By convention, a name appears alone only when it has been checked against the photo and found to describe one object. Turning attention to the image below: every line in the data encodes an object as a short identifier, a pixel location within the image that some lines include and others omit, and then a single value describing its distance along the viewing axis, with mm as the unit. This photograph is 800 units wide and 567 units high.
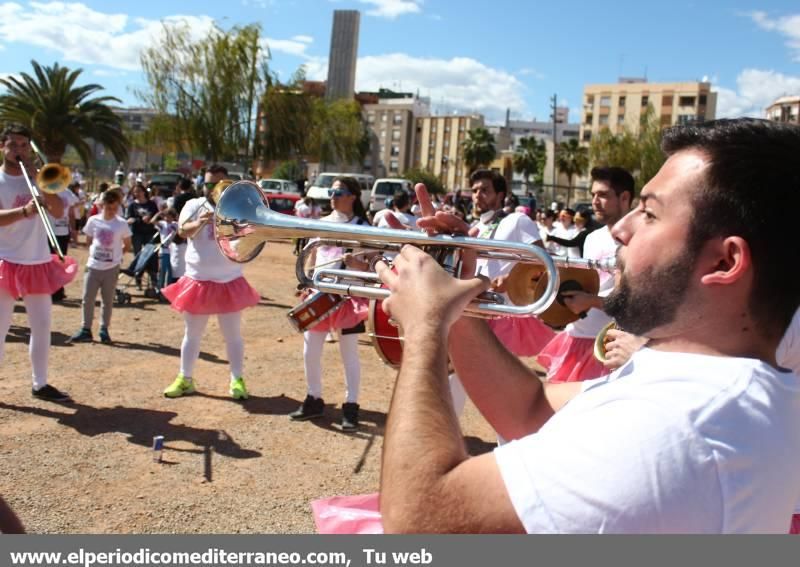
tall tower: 103500
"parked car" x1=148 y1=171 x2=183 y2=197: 27797
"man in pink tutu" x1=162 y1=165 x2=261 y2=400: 6023
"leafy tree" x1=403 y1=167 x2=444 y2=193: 62134
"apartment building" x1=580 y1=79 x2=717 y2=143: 89250
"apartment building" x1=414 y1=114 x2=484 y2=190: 109375
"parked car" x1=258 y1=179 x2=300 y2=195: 30647
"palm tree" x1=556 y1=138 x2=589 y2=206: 72431
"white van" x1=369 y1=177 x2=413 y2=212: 29322
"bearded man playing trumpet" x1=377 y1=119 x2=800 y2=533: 1113
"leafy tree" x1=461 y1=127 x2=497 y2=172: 80625
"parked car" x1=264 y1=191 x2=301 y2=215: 25906
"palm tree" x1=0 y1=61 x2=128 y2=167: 29797
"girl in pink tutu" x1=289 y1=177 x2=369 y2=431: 5609
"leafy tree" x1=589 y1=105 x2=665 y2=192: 47794
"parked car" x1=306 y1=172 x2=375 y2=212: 26850
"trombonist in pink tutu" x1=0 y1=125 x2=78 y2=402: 5426
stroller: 11367
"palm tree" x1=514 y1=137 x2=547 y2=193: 80312
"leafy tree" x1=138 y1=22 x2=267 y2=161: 30861
